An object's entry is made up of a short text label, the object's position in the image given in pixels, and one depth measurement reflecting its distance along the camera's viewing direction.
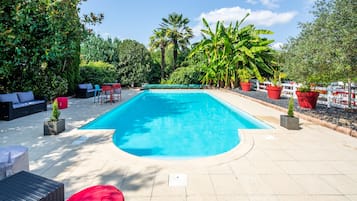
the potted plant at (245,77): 16.86
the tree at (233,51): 17.05
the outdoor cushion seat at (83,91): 13.17
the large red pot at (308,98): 8.59
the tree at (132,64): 21.62
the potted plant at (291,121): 5.95
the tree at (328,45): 4.61
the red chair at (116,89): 11.80
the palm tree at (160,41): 23.61
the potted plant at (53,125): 5.39
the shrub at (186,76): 21.14
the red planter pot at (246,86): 16.78
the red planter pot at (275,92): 12.04
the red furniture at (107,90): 11.02
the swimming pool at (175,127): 5.61
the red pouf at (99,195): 1.65
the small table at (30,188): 1.62
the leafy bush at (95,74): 15.95
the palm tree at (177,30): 23.70
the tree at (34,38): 7.02
